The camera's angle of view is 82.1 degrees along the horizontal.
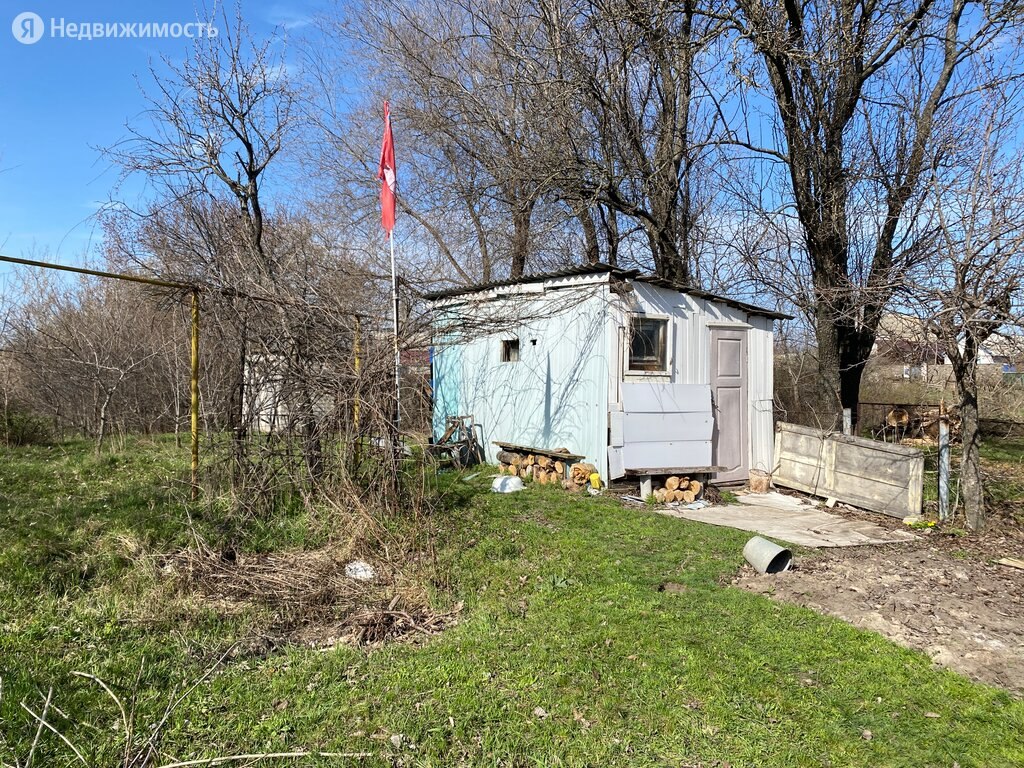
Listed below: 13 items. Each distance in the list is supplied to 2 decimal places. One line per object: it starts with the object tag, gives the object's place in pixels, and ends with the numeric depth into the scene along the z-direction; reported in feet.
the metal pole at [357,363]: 17.62
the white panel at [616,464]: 26.09
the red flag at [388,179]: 20.56
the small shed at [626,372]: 26.35
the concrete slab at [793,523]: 21.14
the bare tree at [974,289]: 19.35
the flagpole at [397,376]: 17.81
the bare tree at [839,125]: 29.25
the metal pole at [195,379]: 17.70
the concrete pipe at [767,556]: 16.41
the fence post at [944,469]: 22.50
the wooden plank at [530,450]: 27.91
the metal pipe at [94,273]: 13.46
